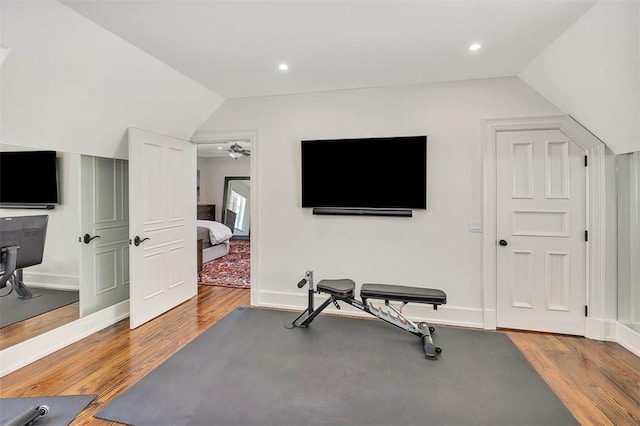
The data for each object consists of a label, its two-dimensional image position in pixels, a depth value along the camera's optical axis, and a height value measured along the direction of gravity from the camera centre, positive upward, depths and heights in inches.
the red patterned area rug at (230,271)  190.8 -41.8
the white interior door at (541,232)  118.3 -9.0
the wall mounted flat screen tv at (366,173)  128.2 +16.3
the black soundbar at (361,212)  131.4 -0.6
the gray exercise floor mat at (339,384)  75.0 -49.1
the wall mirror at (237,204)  349.7 +8.3
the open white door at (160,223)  125.8 -5.2
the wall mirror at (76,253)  105.7 -16.5
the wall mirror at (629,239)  108.0 -10.7
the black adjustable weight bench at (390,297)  107.9 -30.9
